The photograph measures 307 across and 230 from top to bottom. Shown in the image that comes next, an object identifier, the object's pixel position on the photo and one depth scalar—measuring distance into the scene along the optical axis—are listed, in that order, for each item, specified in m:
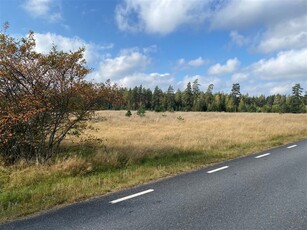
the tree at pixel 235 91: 90.75
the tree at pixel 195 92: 83.78
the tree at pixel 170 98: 83.02
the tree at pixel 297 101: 73.90
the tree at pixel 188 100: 83.02
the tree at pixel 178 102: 85.38
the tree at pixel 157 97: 89.06
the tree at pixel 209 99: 80.92
